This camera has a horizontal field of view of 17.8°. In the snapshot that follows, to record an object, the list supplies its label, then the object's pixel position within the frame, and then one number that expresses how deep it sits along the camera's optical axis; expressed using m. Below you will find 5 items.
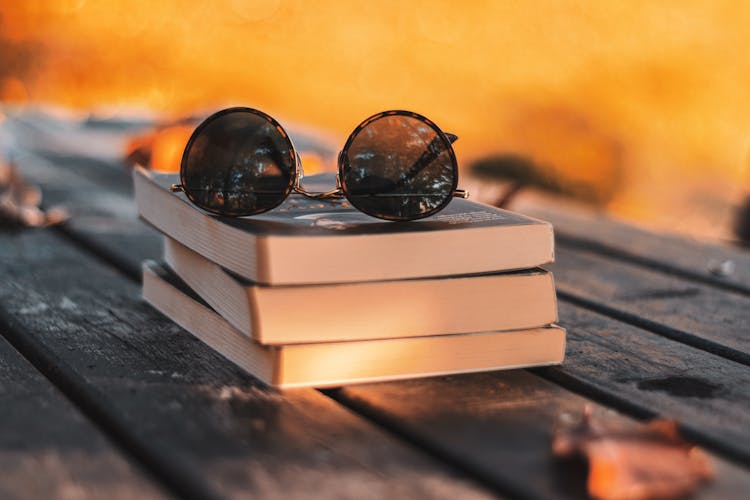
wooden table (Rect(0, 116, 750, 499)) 0.91
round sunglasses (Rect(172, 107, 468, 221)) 1.03
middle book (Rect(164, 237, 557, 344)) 0.98
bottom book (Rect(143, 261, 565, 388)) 0.99
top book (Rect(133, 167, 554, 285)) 0.98
